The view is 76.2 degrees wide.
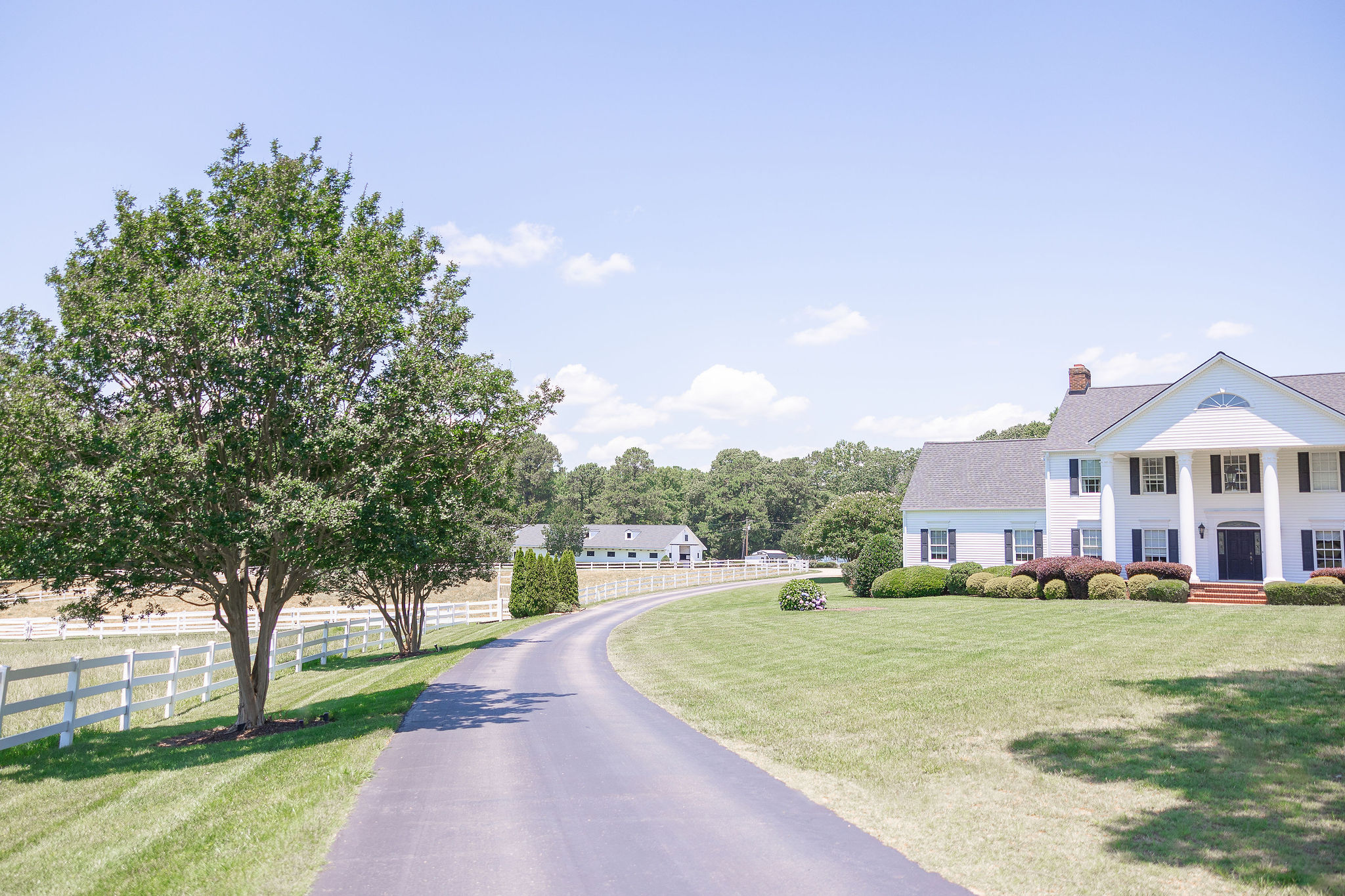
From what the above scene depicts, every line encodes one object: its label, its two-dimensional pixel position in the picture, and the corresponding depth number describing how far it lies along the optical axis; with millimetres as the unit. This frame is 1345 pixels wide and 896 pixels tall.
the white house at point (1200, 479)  30078
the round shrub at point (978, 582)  32562
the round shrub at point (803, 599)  31047
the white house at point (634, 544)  93500
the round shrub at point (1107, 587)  28656
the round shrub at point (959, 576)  34281
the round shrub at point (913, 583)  34562
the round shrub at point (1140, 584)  28297
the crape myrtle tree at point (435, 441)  12578
